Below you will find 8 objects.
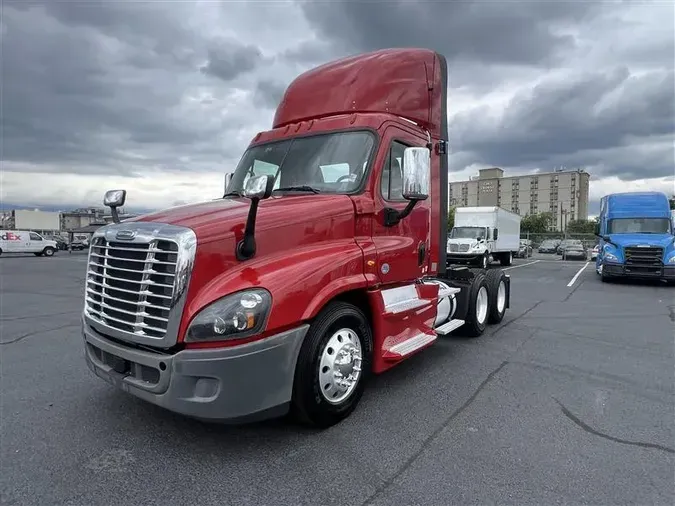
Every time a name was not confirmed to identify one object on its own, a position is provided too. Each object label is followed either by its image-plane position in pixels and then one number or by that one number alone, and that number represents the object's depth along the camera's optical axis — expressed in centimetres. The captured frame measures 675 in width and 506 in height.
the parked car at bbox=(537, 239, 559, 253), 5128
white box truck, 2167
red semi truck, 300
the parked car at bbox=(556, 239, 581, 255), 4655
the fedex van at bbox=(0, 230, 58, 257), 3568
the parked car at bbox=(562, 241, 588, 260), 3778
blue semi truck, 1473
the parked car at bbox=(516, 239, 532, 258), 3948
